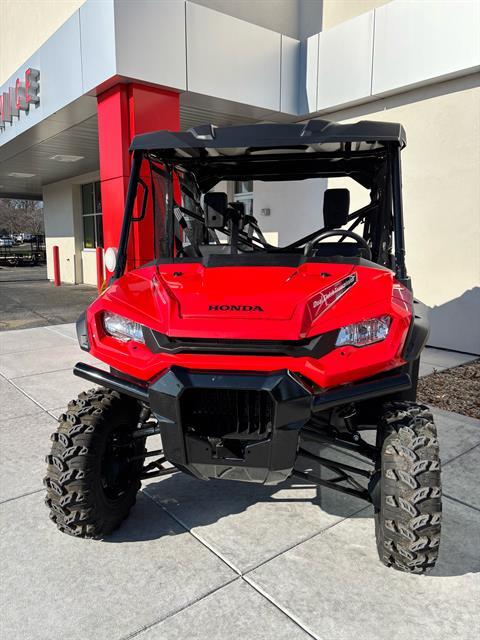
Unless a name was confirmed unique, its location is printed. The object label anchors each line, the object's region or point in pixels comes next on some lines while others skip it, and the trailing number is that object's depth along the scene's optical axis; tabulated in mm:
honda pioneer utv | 2070
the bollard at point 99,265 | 14148
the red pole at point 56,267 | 17000
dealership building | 6359
